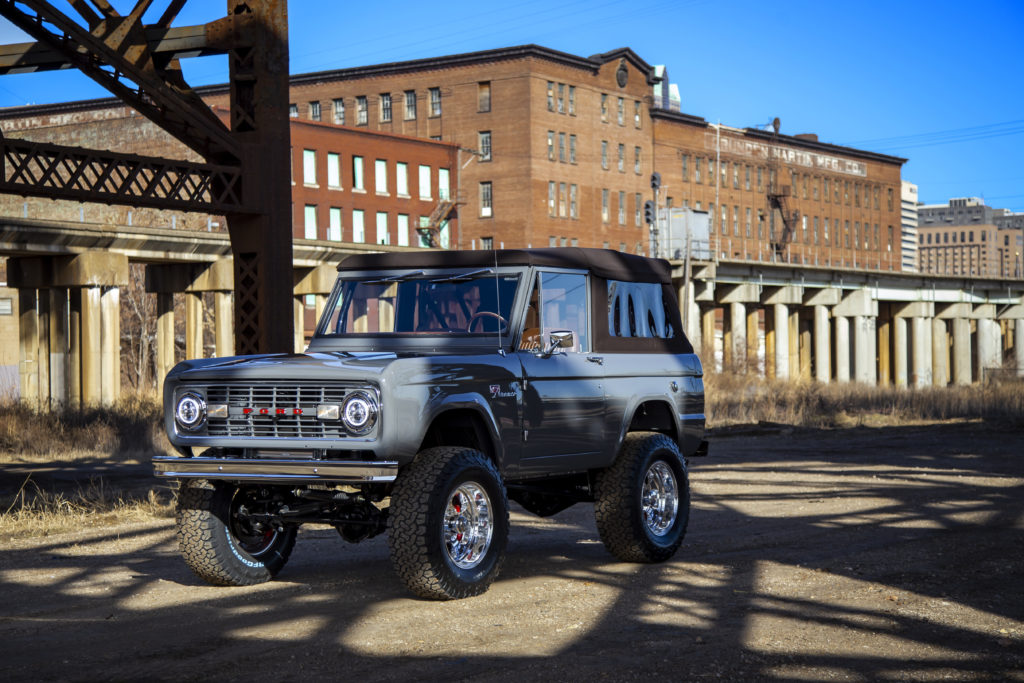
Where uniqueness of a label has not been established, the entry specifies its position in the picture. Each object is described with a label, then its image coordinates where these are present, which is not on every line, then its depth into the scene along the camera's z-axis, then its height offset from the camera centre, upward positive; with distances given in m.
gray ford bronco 8.85 -0.57
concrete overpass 80.25 +0.73
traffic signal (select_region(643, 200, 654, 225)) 52.97 +4.64
